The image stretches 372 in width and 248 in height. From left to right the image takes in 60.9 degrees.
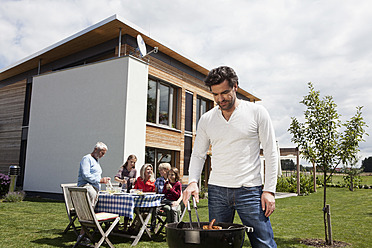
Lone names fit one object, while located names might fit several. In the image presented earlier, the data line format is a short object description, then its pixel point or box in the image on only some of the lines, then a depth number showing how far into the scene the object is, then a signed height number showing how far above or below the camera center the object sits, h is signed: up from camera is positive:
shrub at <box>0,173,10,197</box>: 12.69 -0.80
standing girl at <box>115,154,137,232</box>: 7.59 -0.14
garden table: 5.45 -0.64
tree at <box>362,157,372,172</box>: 38.14 +1.43
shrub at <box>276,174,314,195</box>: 18.15 -0.75
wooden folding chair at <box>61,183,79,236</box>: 5.80 -0.84
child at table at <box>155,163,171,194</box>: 6.65 -0.23
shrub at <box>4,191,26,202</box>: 11.42 -1.18
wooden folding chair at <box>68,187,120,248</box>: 5.00 -0.79
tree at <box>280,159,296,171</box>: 20.66 +0.46
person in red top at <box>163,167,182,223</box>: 6.26 -0.55
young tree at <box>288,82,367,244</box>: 6.00 +0.72
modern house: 10.97 +2.41
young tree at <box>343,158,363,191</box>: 21.34 +0.22
